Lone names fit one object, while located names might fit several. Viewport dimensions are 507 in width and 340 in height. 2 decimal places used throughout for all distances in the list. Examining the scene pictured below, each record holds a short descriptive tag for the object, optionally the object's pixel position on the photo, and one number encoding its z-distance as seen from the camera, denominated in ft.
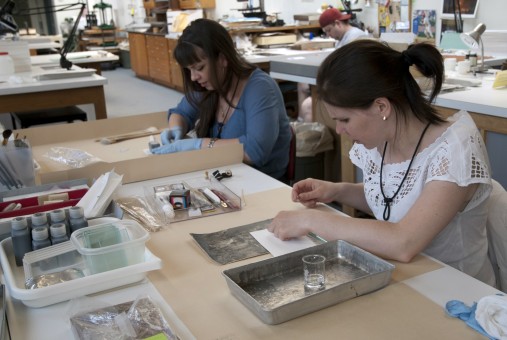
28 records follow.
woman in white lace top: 3.68
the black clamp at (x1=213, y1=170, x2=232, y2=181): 5.63
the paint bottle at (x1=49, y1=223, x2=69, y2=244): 3.85
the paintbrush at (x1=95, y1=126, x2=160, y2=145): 7.45
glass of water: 3.36
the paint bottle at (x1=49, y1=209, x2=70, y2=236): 3.96
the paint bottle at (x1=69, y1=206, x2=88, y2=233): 4.00
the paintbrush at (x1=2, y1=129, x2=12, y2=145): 5.47
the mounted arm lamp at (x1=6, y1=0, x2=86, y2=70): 12.69
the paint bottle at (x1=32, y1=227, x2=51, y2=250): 3.80
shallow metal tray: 3.03
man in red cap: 15.17
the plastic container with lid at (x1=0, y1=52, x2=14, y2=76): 12.37
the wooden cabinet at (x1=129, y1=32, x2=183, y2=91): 23.35
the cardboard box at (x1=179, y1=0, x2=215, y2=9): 24.22
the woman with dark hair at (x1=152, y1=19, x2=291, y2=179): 6.57
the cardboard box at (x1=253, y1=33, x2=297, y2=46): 18.10
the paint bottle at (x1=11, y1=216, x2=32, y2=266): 3.83
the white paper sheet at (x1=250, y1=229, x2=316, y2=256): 3.90
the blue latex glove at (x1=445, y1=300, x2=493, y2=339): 2.82
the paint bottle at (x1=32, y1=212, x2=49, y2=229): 3.88
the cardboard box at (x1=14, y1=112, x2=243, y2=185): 5.48
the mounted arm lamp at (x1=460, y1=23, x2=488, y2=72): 10.08
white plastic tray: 3.28
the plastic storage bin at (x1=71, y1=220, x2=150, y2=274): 3.53
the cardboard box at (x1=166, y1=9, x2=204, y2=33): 22.79
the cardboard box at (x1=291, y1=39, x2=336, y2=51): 16.87
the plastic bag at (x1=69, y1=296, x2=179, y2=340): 2.89
